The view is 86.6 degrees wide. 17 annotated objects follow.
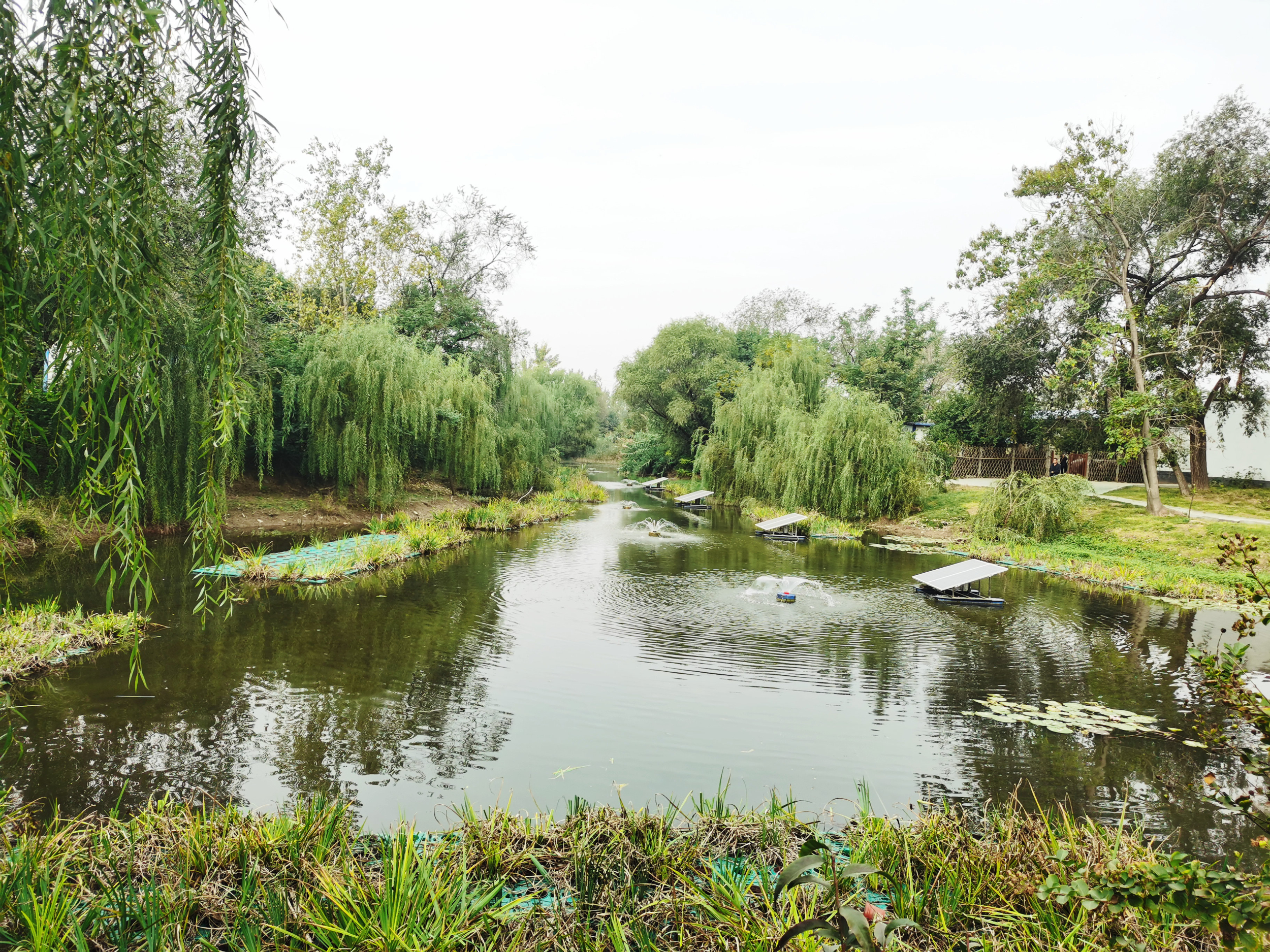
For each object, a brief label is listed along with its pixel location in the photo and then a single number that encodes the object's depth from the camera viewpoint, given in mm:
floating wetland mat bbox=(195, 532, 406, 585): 10398
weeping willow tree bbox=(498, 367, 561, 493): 22094
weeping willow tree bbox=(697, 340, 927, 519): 19766
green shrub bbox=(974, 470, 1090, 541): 16438
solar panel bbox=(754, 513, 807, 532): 17359
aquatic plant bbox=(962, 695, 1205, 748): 5805
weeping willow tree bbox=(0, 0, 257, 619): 1942
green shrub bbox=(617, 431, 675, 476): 40438
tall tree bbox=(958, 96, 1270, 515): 16625
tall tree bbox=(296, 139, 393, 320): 19891
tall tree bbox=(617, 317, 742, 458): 35344
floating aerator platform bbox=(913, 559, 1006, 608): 10633
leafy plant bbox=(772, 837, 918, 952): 1570
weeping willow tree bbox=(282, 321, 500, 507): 16000
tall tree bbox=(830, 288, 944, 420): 29750
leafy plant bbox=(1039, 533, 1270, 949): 1694
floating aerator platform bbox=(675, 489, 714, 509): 23641
